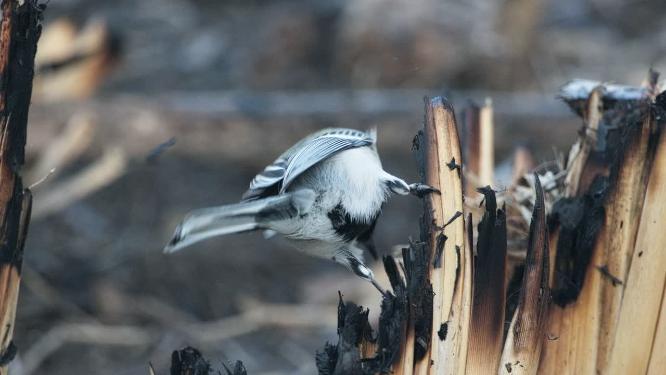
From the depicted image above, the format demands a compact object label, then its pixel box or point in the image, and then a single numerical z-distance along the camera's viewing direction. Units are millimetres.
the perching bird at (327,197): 3637
